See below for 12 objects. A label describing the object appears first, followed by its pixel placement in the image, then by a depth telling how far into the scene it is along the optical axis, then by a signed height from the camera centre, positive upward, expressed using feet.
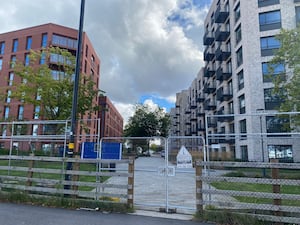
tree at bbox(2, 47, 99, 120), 75.56 +19.42
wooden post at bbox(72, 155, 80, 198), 23.79 -2.54
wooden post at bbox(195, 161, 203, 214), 19.53 -3.34
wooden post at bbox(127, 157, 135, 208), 21.30 -3.77
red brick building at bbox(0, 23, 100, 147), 133.39 +60.92
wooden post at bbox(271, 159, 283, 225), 17.57 -2.83
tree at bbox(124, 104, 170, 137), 186.25 +21.39
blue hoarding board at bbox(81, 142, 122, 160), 25.84 -0.29
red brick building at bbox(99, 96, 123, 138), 205.37 +31.71
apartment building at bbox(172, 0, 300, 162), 84.12 +38.49
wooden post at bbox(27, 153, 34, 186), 25.21 -2.83
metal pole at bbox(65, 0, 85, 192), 24.77 +5.66
